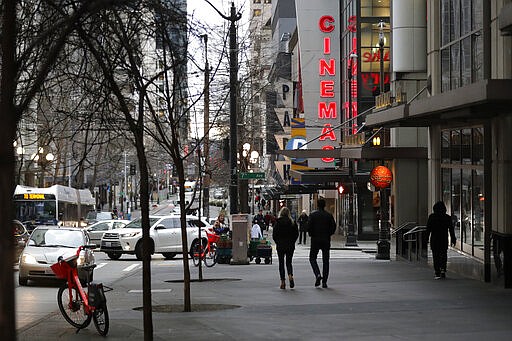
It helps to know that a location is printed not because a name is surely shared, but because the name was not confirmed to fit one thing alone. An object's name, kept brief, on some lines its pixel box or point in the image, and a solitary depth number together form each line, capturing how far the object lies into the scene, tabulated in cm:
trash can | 3059
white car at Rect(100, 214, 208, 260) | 3656
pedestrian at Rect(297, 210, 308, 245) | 4962
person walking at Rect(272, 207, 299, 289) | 2008
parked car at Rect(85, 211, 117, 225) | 6312
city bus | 5253
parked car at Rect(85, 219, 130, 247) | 4656
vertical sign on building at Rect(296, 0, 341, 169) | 5519
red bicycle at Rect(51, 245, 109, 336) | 1335
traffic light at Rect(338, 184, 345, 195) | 5059
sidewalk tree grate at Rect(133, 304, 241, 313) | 1634
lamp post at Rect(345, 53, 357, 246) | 4672
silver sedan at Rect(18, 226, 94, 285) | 2375
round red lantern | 3475
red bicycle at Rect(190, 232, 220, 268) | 3141
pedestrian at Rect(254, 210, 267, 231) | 4962
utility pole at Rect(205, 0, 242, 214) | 2686
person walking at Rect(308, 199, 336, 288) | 2008
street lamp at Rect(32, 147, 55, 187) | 5698
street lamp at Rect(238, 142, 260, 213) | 4000
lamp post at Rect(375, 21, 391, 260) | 3472
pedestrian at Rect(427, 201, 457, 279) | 2147
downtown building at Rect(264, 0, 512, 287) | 1961
